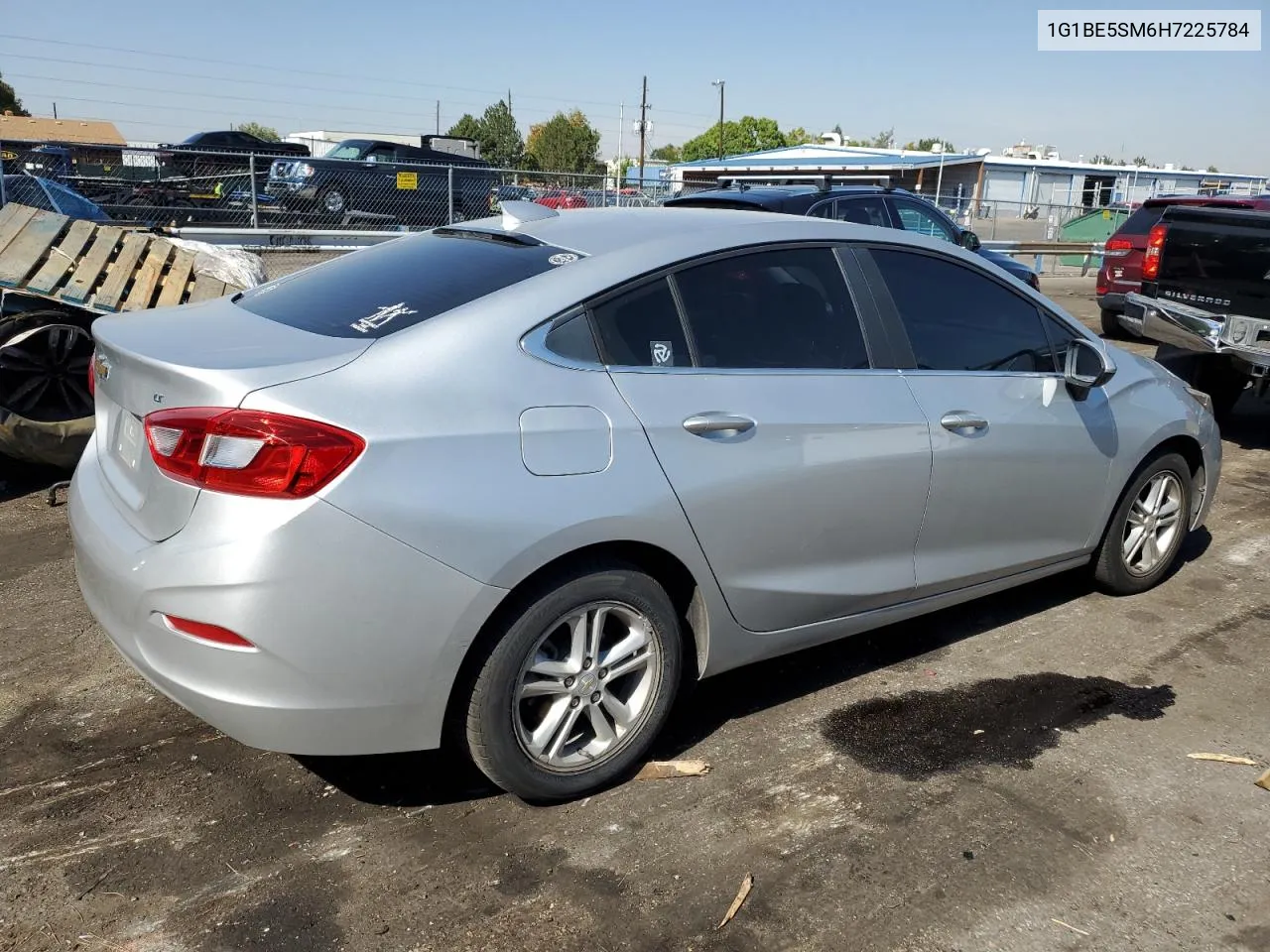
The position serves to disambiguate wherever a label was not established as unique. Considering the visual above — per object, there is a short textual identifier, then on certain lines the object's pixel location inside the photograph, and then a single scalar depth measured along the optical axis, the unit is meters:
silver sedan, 2.47
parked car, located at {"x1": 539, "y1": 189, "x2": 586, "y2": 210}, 16.67
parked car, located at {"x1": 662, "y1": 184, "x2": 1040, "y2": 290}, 9.20
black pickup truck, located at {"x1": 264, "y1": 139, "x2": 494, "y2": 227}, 14.71
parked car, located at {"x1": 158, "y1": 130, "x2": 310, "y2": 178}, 13.21
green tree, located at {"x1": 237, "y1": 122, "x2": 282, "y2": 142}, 86.38
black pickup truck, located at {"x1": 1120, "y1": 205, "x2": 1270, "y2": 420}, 6.88
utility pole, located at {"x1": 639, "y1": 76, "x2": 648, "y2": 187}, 67.95
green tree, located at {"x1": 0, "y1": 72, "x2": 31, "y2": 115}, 64.69
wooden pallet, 5.81
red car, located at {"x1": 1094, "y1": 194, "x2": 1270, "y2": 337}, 12.65
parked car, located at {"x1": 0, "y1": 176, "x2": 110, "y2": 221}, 9.67
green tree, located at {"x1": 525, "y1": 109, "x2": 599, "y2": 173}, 69.12
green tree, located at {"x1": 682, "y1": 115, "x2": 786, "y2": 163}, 93.00
